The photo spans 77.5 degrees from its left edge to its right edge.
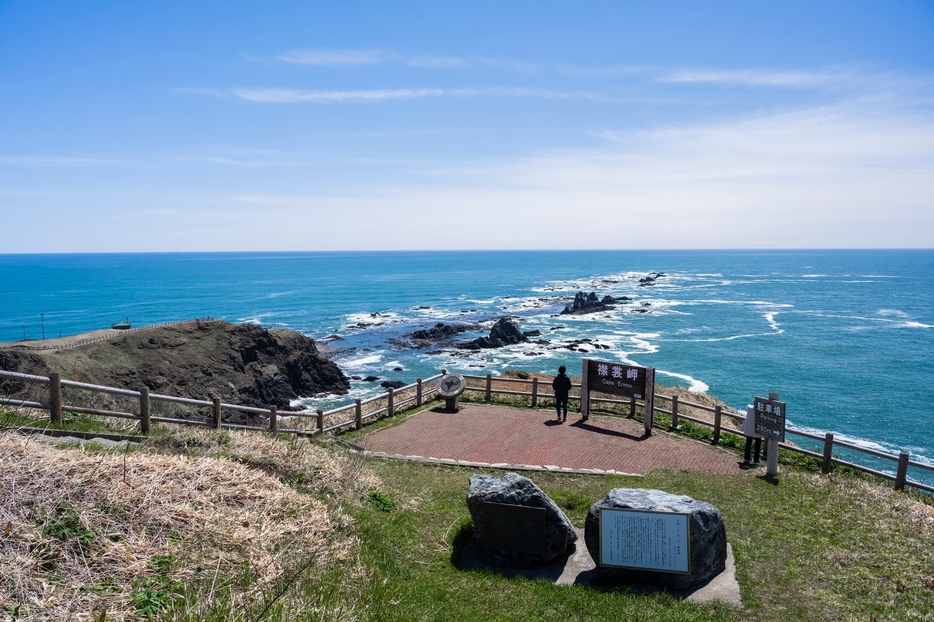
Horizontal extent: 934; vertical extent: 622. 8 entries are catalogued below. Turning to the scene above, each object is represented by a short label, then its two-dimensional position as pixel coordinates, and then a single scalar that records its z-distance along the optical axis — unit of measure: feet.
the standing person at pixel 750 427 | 43.88
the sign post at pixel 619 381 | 52.42
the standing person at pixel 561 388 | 56.34
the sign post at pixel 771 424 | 41.70
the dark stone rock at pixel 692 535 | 25.27
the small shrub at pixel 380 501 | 32.12
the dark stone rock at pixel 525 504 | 27.25
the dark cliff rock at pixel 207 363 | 98.32
